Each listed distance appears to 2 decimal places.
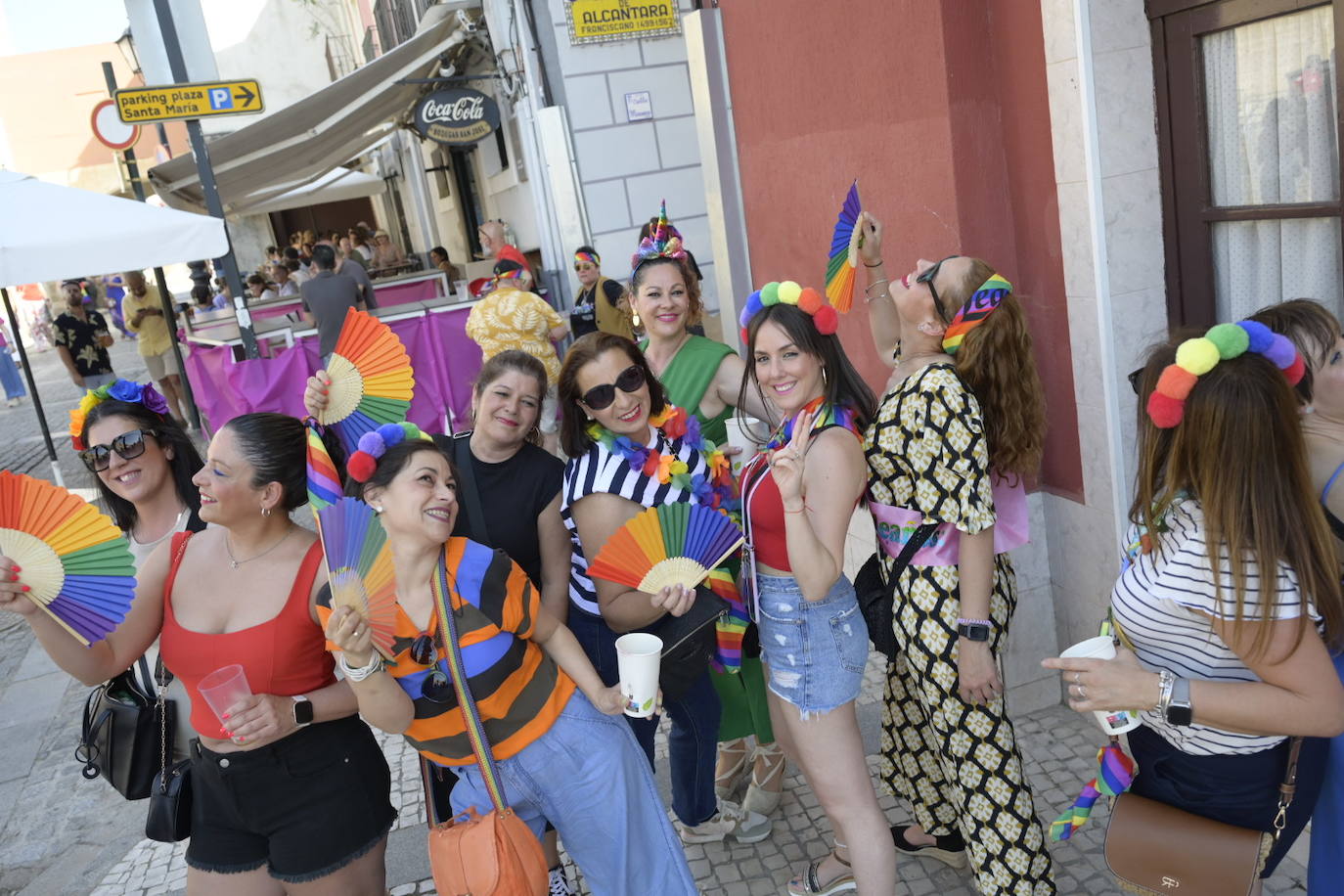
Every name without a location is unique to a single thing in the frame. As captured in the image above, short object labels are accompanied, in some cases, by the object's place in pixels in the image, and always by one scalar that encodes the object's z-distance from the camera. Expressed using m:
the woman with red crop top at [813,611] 2.57
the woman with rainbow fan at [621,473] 2.68
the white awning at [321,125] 11.24
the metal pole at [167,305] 11.34
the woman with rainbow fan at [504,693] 2.21
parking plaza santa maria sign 6.40
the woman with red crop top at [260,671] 2.31
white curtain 2.72
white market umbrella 4.41
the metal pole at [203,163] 6.78
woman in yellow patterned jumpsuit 2.54
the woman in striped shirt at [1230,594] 1.71
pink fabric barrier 8.49
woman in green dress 3.25
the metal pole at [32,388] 9.62
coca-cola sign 10.82
